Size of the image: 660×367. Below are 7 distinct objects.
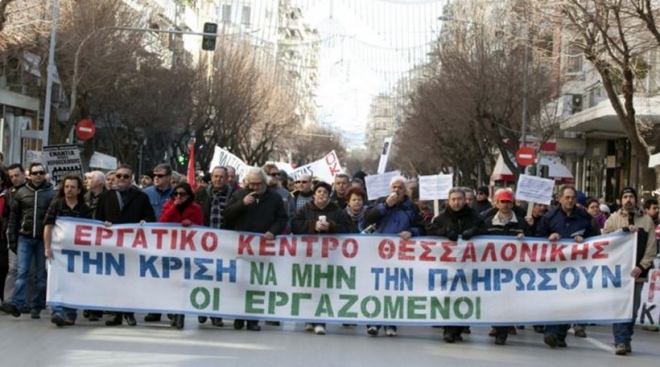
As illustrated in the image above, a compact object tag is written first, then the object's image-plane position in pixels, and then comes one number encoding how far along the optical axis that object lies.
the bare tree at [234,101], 62.81
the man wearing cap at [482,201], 17.23
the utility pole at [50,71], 31.61
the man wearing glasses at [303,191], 16.30
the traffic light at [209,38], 32.66
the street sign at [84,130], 36.84
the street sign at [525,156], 37.44
